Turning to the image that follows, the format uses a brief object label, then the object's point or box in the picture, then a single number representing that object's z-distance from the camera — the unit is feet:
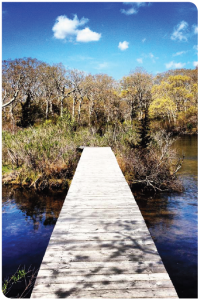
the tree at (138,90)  137.45
